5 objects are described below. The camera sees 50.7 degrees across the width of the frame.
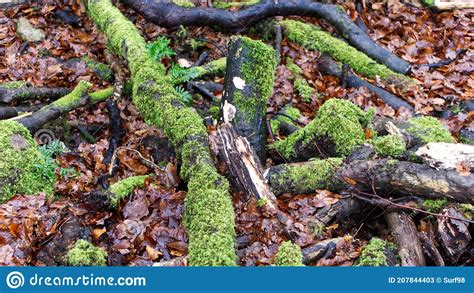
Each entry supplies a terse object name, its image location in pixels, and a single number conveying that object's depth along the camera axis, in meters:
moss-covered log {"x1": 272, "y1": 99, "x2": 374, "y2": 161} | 5.48
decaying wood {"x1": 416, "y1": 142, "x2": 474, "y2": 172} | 4.71
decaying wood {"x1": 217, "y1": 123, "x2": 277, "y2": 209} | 4.98
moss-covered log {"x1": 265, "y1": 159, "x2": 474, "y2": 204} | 4.67
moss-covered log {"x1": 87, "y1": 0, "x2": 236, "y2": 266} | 4.23
